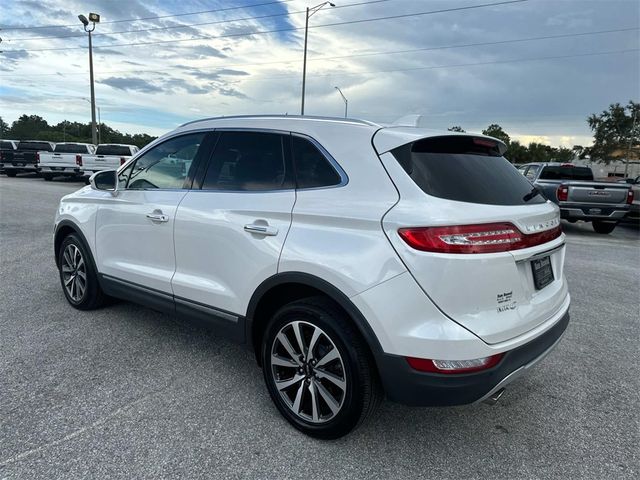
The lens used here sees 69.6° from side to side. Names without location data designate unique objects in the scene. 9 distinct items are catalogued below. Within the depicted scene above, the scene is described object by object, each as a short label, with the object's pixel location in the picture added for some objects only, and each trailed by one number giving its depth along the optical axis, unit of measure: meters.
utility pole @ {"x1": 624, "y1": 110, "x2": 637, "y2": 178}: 47.84
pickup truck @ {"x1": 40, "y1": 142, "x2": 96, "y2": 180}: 21.23
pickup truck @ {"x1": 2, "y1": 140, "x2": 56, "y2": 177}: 24.41
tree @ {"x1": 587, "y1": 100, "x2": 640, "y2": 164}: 47.97
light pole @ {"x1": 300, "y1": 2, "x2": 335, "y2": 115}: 26.42
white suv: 2.19
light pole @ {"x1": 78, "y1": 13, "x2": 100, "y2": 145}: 27.67
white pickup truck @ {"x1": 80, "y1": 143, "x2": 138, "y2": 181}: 20.56
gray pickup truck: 10.80
